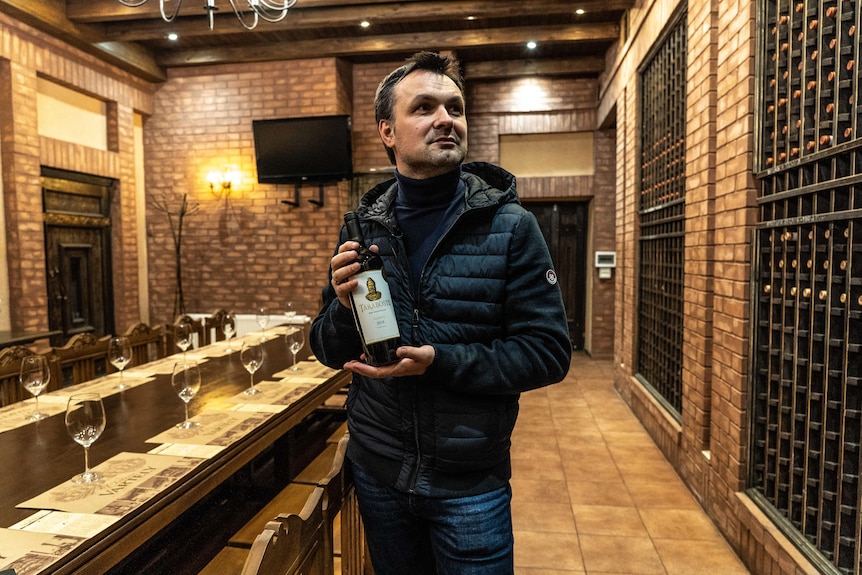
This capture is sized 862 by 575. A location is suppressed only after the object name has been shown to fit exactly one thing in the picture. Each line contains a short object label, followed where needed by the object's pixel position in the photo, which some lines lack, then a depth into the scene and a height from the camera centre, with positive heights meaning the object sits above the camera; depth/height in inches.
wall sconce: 236.1 +39.5
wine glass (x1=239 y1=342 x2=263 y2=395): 90.1 -16.0
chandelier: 181.6 +91.8
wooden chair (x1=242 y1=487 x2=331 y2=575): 33.6 -19.9
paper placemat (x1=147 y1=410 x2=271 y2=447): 68.4 -22.5
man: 42.2 -6.4
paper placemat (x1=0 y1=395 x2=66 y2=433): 74.9 -22.2
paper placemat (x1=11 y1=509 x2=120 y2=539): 45.7 -23.0
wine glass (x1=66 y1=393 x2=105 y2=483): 54.3 -16.2
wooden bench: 47.8 -33.4
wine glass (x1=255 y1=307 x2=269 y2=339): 143.0 -14.1
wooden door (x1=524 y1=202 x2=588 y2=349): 283.6 +13.8
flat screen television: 219.3 +50.0
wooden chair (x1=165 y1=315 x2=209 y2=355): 146.3 -19.9
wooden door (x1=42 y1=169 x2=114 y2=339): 199.6 +6.1
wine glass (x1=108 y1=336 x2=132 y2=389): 97.4 -16.1
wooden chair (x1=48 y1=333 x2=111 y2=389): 107.1 -19.8
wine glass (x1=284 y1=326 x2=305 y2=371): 109.5 -15.9
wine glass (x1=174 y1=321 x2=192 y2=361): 111.2 -14.9
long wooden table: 46.8 -22.7
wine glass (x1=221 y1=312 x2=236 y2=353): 137.5 -16.9
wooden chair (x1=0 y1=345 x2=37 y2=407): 95.7 -21.2
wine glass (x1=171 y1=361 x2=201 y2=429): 72.9 -16.4
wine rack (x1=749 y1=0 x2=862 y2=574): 63.3 -2.3
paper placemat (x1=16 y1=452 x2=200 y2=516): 50.4 -22.8
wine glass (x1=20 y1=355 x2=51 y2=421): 77.7 -16.2
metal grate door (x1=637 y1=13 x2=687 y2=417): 130.0 +12.9
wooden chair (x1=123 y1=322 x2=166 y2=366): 134.6 -19.6
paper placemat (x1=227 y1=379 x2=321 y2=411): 86.7 -22.2
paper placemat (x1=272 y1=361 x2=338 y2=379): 105.4 -21.9
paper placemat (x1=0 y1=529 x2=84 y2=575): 40.5 -23.0
